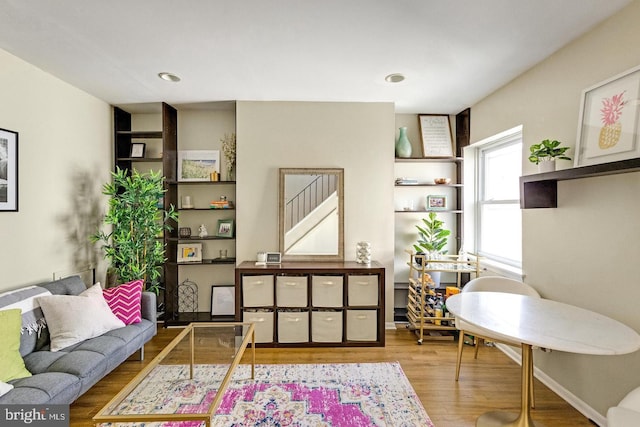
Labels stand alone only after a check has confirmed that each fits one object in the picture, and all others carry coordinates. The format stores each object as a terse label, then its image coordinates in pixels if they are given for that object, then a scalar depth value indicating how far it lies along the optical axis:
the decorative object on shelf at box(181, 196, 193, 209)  3.96
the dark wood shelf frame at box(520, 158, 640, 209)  2.16
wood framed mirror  3.71
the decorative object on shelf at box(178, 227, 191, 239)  3.93
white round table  1.56
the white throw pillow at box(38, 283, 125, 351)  2.39
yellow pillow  1.95
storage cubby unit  3.35
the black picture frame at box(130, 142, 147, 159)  3.93
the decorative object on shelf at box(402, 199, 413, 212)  4.09
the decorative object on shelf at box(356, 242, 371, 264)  3.53
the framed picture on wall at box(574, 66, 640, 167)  1.87
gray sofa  1.88
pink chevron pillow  2.88
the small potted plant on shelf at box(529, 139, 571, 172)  2.32
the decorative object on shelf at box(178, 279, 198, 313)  4.04
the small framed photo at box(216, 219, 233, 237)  3.94
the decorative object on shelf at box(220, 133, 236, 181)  3.90
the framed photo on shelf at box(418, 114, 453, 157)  4.03
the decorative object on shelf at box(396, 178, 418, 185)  3.95
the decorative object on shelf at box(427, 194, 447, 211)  4.00
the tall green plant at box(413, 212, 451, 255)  3.73
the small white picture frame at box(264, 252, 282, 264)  3.57
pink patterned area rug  1.85
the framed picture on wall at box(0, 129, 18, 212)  2.47
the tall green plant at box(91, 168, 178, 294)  3.30
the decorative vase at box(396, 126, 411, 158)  3.93
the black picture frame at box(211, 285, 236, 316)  3.98
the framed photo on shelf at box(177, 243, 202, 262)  3.88
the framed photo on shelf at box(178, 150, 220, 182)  3.96
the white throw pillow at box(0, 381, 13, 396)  1.82
